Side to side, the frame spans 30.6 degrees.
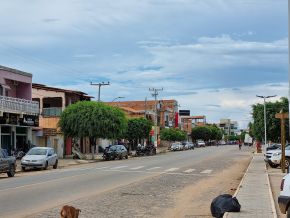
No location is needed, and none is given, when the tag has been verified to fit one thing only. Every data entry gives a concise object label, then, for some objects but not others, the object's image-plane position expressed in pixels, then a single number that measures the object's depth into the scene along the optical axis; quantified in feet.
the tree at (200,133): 547.49
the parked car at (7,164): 88.94
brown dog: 25.62
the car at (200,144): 464.24
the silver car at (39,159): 112.06
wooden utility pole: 92.25
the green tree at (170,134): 382.01
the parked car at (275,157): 117.06
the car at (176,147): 313.24
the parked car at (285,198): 32.14
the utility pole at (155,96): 349.22
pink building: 142.82
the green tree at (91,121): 168.96
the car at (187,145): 346.72
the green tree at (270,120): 160.45
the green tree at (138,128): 246.68
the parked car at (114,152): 170.91
